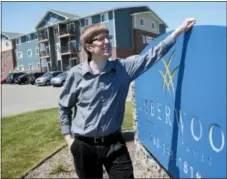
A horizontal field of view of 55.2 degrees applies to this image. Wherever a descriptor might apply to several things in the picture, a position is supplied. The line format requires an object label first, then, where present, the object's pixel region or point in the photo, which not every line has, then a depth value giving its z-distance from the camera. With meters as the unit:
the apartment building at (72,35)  26.47
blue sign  1.54
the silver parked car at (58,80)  19.14
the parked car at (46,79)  21.64
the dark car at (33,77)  24.81
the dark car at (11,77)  27.71
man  1.92
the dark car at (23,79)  25.96
